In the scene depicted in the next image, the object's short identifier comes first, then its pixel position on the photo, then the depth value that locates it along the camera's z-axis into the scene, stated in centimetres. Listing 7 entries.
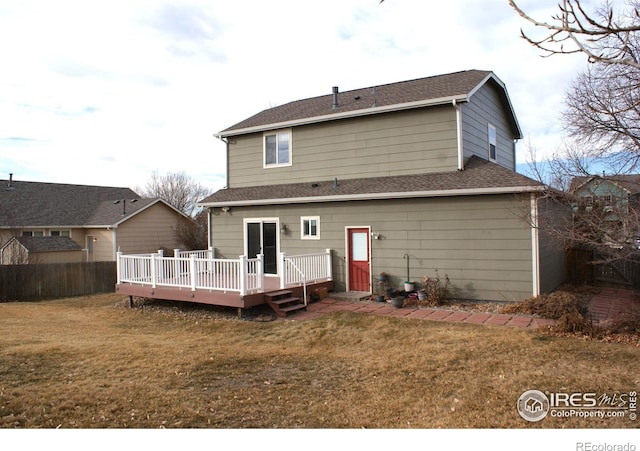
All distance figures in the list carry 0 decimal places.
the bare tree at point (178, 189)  4378
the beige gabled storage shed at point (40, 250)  1861
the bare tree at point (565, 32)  285
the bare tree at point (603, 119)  872
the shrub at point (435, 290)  1071
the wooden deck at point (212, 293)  1054
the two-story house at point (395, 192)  1061
